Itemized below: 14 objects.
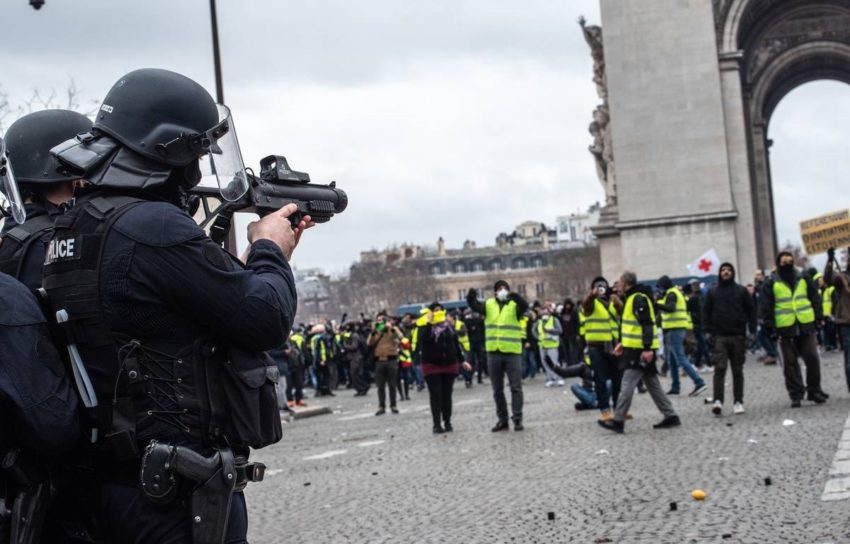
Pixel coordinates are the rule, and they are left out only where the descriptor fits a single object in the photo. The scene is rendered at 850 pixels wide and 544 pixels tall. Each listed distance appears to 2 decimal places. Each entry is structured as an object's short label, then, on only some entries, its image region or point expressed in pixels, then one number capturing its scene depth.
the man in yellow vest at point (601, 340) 16.75
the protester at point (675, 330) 19.62
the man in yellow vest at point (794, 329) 15.88
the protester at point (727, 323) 15.80
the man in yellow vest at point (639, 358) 14.32
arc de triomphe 35.50
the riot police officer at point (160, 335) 3.27
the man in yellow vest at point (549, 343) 27.52
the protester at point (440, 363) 16.58
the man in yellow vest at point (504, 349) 16.02
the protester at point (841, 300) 16.00
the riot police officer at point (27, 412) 3.29
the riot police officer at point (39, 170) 4.10
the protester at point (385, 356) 23.27
